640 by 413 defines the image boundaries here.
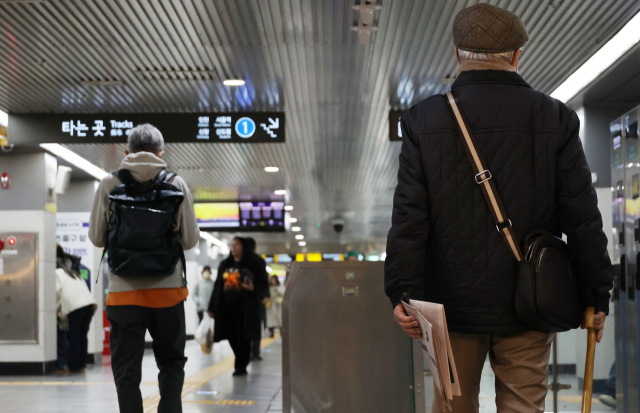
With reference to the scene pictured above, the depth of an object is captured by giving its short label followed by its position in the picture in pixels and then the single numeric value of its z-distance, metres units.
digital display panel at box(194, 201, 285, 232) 18.33
